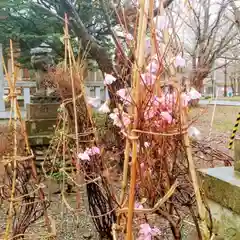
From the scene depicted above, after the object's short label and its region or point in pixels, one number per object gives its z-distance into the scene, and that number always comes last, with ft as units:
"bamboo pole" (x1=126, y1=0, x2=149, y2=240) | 3.34
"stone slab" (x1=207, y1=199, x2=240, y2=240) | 4.92
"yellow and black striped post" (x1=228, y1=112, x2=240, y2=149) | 17.11
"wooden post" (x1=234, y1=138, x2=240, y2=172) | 5.26
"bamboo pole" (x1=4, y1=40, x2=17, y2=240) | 6.16
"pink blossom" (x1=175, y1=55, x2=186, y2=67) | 3.84
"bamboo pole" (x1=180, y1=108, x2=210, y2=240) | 3.66
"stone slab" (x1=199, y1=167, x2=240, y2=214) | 4.87
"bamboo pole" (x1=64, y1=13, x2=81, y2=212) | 8.64
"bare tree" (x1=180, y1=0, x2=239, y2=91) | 32.88
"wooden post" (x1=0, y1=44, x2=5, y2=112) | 26.77
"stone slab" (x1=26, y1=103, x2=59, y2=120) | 14.50
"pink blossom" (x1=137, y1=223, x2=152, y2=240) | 4.27
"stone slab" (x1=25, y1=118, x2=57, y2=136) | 14.14
